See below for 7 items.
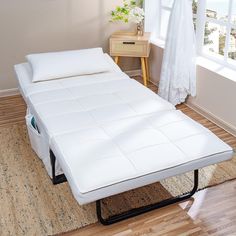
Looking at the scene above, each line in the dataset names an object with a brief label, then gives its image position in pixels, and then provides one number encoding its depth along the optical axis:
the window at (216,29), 3.05
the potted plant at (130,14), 3.80
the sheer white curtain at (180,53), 3.21
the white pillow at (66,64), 2.90
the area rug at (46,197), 1.99
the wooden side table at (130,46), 3.76
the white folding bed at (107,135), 1.78
